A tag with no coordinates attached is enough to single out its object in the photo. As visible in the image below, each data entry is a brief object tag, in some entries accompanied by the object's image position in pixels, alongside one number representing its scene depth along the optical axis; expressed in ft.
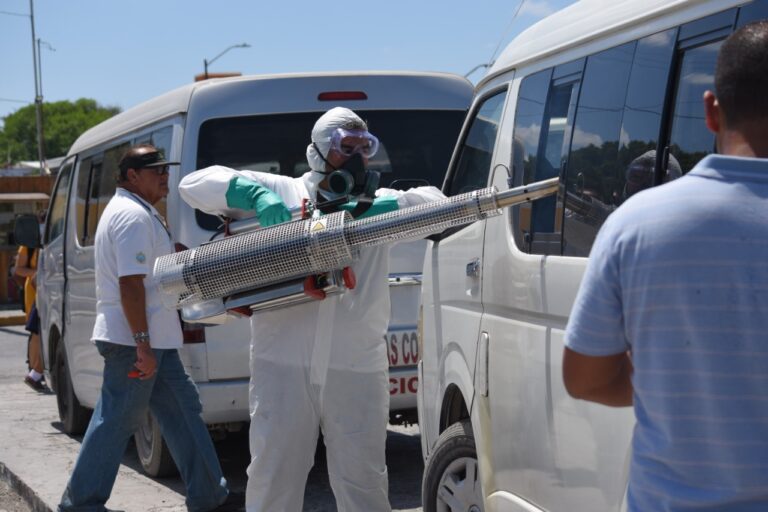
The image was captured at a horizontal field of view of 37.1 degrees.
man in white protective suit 14.07
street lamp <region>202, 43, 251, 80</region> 109.46
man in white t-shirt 18.81
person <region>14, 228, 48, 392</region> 38.75
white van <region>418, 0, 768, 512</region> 10.40
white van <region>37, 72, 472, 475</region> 21.13
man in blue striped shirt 6.87
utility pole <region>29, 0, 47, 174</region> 149.16
